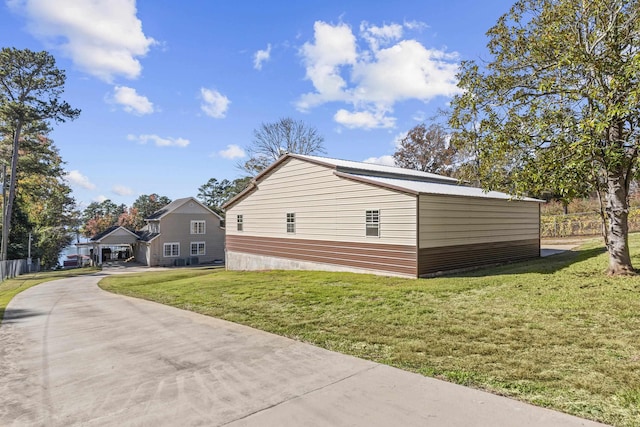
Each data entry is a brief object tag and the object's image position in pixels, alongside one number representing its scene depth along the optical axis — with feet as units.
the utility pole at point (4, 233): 90.07
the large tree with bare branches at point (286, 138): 134.10
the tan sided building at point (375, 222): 41.27
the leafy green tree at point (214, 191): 236.02
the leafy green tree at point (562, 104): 27.20
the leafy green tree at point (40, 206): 106.63
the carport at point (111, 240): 127.75
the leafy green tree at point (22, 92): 87.40
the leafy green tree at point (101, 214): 208.47
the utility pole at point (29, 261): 107.55
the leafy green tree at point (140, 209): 219.28
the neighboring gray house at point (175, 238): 125.49
